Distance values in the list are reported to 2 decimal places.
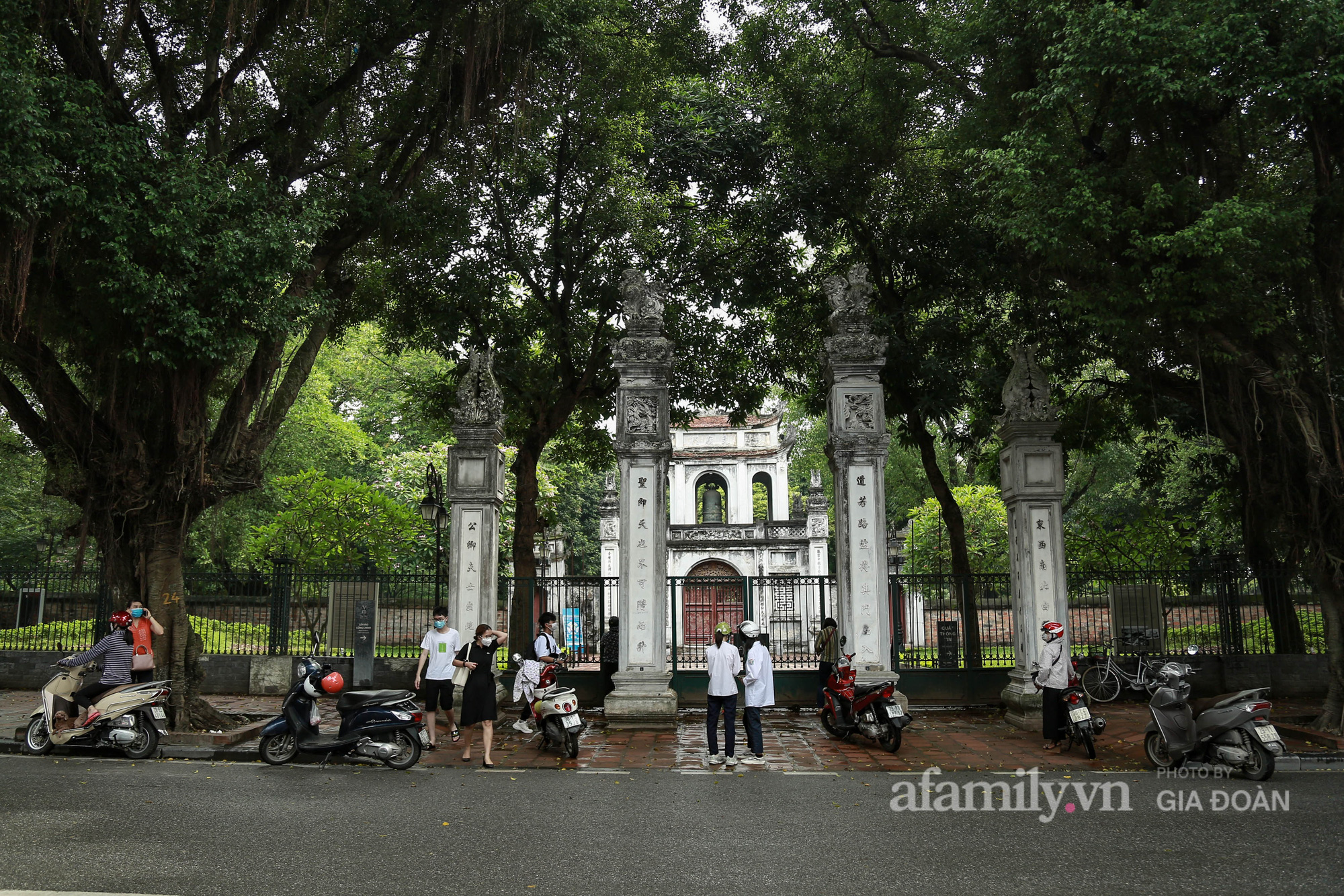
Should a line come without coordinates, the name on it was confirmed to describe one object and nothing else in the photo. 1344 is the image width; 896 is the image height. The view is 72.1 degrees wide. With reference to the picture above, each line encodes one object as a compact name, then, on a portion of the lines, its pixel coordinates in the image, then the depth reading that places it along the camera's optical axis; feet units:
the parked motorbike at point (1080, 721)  30.27
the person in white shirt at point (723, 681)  30.50
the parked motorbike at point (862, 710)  32.19
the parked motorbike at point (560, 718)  31.24
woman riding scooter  31.48
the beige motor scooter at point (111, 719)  31.30
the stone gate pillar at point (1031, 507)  39.45
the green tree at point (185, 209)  30.09
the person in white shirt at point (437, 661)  34.02
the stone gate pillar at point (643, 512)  38.91
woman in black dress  30.27
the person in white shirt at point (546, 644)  34.88
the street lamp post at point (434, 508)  52.59
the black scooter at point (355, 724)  29.66
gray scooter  26.35
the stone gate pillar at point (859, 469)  39.17
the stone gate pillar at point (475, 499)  42.22
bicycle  44.24
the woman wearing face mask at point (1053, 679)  31.50
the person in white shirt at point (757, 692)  30.30
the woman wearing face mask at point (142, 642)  33.19
